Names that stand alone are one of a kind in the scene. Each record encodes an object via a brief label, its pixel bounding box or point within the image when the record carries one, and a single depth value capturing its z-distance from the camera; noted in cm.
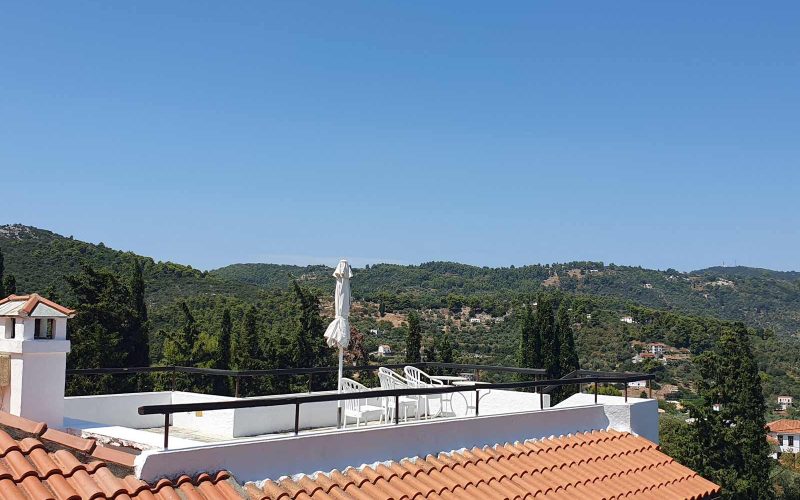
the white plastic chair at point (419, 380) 1105
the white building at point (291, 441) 544
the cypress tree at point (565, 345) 4828
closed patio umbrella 978
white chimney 648
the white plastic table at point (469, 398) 1152
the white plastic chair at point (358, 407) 992
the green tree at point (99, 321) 2591
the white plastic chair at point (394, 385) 1059
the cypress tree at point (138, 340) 2880
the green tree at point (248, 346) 3253
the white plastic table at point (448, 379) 1198
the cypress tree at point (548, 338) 4803
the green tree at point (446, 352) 3634
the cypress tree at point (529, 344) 4766
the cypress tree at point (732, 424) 2981
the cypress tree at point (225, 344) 3378
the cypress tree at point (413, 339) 3372
